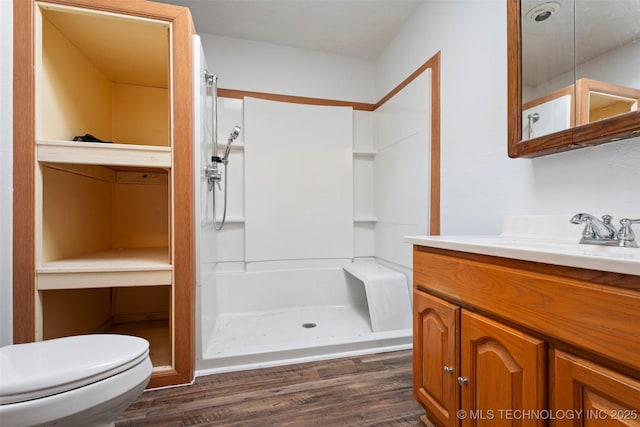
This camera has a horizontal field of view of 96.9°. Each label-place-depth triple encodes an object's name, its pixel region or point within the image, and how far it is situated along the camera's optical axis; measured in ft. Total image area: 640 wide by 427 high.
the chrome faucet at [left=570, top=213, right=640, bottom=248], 2.87
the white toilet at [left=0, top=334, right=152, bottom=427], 2.53
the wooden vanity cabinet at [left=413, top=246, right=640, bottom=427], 1.85
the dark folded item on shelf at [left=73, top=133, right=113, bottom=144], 5.06
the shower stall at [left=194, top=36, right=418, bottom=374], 6.65
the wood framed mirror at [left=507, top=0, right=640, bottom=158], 3.03
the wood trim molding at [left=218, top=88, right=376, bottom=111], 8.03
